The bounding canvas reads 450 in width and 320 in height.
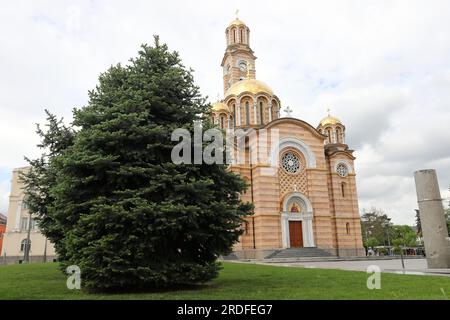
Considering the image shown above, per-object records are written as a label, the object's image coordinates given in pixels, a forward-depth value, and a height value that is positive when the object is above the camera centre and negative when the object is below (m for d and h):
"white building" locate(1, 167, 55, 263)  41.59 +2.27
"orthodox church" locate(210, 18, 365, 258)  28.39 +5.56
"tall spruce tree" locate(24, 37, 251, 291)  8.73 +1.53
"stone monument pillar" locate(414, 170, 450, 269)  13.79 +0.96
